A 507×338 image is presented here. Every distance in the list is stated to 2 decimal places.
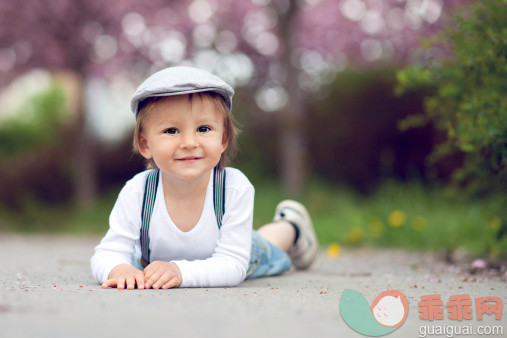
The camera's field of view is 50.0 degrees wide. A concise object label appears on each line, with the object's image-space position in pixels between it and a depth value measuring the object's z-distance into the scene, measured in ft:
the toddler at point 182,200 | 7.09
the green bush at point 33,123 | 36.35
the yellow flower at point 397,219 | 15.15
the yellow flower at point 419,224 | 14.75
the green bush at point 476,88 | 8.49
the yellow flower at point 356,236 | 15.76
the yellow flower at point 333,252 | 13.03
